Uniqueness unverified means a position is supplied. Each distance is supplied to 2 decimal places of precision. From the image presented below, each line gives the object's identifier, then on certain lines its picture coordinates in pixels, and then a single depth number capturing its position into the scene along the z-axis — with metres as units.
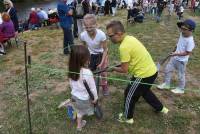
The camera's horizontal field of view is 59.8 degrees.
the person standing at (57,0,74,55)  4.51
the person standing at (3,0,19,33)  5.39
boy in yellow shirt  2.25
